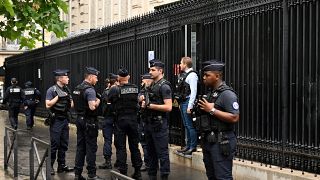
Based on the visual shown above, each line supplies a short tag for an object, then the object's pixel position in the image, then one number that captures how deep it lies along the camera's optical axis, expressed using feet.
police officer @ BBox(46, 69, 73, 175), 36.14
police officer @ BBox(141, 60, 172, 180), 29.96
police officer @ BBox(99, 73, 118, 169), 37.70
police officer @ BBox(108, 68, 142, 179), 31.94
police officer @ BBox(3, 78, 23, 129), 68.69
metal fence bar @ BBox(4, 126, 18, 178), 35.04
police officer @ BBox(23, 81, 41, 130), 69.92
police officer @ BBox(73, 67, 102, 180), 32.58
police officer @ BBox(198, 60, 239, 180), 21.67
